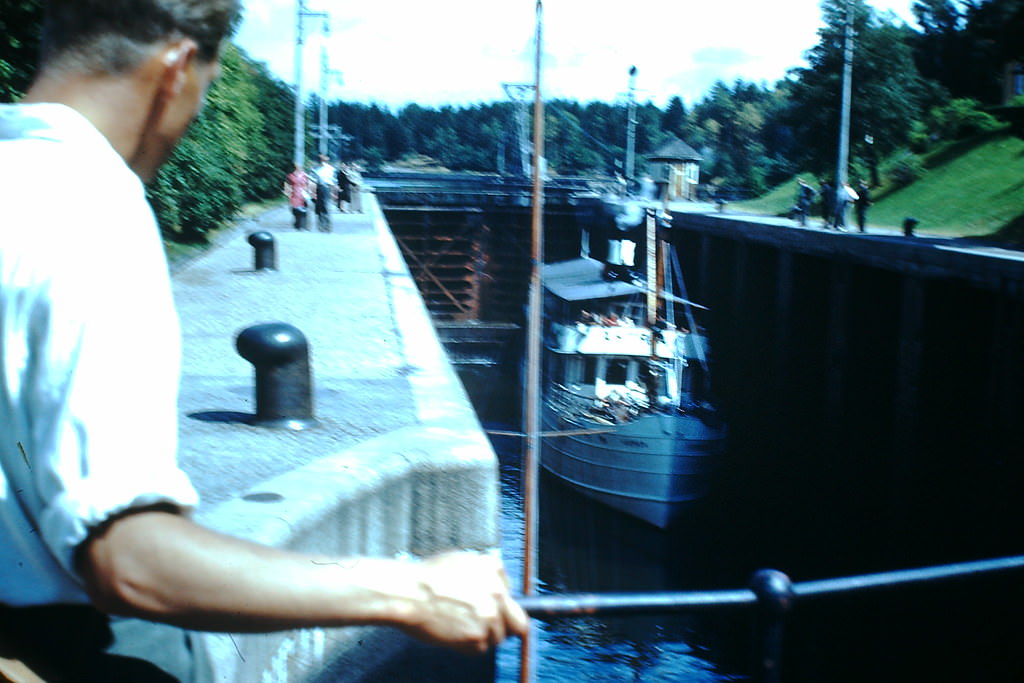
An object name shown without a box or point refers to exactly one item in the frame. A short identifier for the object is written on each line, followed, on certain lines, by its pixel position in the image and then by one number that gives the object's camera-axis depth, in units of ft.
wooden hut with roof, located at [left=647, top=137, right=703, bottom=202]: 211.20
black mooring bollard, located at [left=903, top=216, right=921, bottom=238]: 81.76
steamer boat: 64.90
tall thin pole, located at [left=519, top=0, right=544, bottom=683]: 19.79
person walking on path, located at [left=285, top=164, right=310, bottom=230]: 83.82
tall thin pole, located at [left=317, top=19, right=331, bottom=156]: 140.05
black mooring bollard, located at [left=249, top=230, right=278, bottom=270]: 45.16
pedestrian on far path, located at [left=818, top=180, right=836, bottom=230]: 104.73
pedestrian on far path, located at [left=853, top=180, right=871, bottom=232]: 92.43
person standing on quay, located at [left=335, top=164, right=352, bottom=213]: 103.71
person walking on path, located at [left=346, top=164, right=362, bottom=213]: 103.56
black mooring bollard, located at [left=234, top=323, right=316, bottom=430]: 16.88
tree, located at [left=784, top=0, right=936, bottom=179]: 114.52
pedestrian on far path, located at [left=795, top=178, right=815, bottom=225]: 104.11
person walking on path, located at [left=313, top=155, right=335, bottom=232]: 72.33
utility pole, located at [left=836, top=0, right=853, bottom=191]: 102.27
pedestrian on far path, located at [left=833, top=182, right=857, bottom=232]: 94.94
